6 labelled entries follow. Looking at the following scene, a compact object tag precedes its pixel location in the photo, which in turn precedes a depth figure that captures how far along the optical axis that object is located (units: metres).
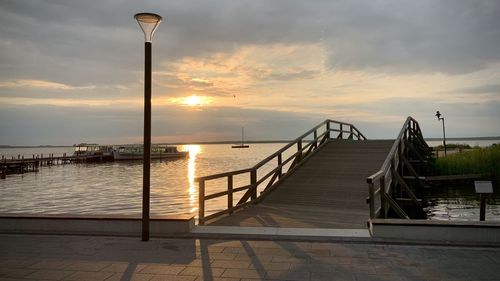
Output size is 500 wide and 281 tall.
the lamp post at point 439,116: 47.48
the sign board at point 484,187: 6.94
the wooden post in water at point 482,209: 7.91
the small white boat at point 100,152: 74.00
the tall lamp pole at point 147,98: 6.07
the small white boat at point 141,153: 76.62
